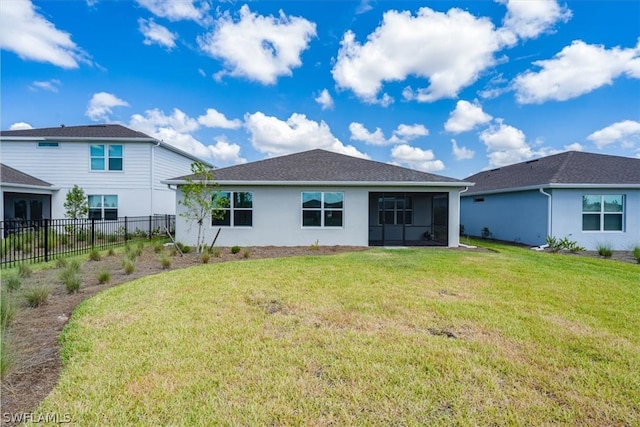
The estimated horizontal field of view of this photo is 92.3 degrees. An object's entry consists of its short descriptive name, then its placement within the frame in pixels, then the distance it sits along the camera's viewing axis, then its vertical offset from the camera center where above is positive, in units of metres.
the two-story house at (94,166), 17.56 +2.50
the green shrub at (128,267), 7.70 -1.45
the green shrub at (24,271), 7.16 -1.46
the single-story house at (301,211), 13.39 -0.03
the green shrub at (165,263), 8.59 -1.49
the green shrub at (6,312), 4.19 -1.47
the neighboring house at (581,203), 13.73 +0.37
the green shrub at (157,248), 11.36 -1.42
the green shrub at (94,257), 9.77 -1.51
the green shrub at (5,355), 3.00 -1.52
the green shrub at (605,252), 11.61 -1.58
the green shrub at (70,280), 6.03 -1.43
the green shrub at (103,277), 6.78 -1.50
